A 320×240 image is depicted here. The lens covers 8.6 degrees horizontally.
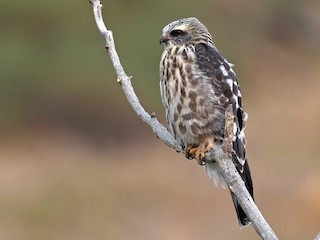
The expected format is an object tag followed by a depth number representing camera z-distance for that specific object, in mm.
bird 12555
